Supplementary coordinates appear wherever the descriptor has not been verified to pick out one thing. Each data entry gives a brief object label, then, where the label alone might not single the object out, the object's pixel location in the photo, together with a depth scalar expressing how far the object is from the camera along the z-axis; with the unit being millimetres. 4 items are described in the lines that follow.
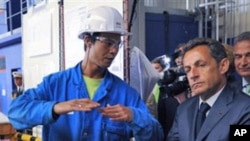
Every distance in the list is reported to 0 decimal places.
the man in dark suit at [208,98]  1274
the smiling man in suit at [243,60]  1867
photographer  2045
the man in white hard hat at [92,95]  1320
